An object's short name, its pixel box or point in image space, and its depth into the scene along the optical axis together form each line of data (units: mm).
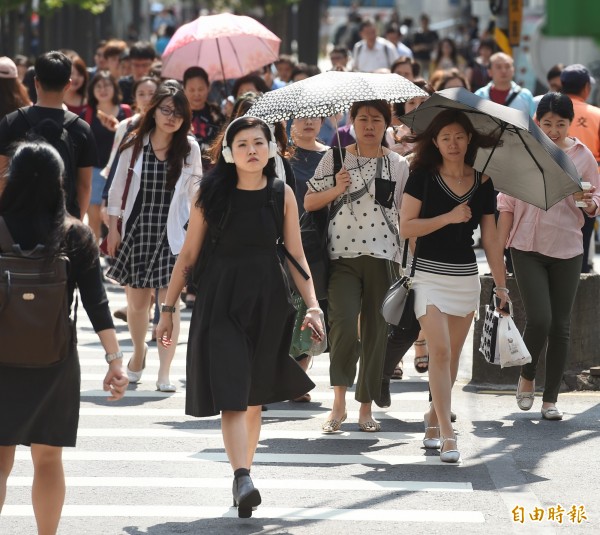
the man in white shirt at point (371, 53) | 42394
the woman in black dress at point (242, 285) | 13305
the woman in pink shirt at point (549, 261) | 17750
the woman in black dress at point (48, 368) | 10969
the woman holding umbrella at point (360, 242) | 17094
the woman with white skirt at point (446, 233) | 15461
